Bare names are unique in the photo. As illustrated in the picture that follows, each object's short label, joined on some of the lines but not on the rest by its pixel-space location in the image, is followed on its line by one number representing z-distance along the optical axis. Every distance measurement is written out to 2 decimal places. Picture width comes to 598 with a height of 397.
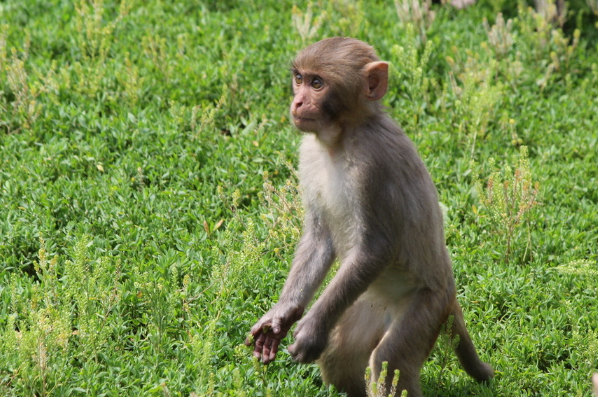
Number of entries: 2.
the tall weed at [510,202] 11.42
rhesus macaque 8.81
